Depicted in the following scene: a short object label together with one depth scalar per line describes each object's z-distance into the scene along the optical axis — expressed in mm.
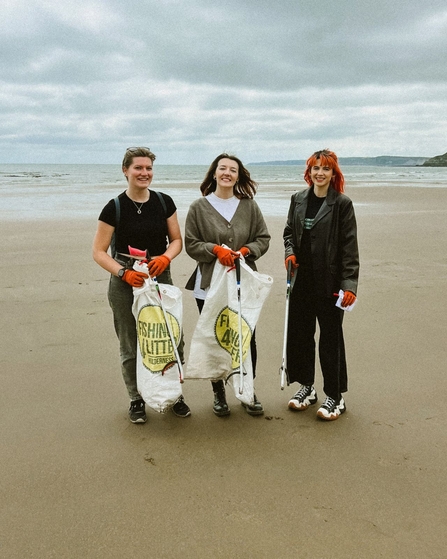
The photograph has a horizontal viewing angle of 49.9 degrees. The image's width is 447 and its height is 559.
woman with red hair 3377
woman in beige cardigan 3434
